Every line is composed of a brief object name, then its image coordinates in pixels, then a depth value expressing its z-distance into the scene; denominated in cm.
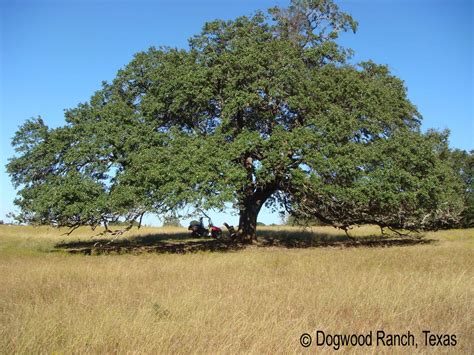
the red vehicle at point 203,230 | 3088
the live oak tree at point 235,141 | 1841
